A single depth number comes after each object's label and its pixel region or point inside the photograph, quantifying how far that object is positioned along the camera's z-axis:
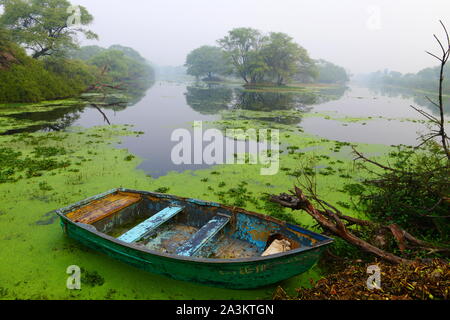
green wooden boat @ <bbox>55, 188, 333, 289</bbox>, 4.33
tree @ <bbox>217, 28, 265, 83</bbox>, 70.19
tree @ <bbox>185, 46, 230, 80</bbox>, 99.44
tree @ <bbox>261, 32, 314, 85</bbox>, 66.06
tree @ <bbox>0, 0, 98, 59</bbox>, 34.44
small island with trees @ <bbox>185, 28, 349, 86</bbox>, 66.25
